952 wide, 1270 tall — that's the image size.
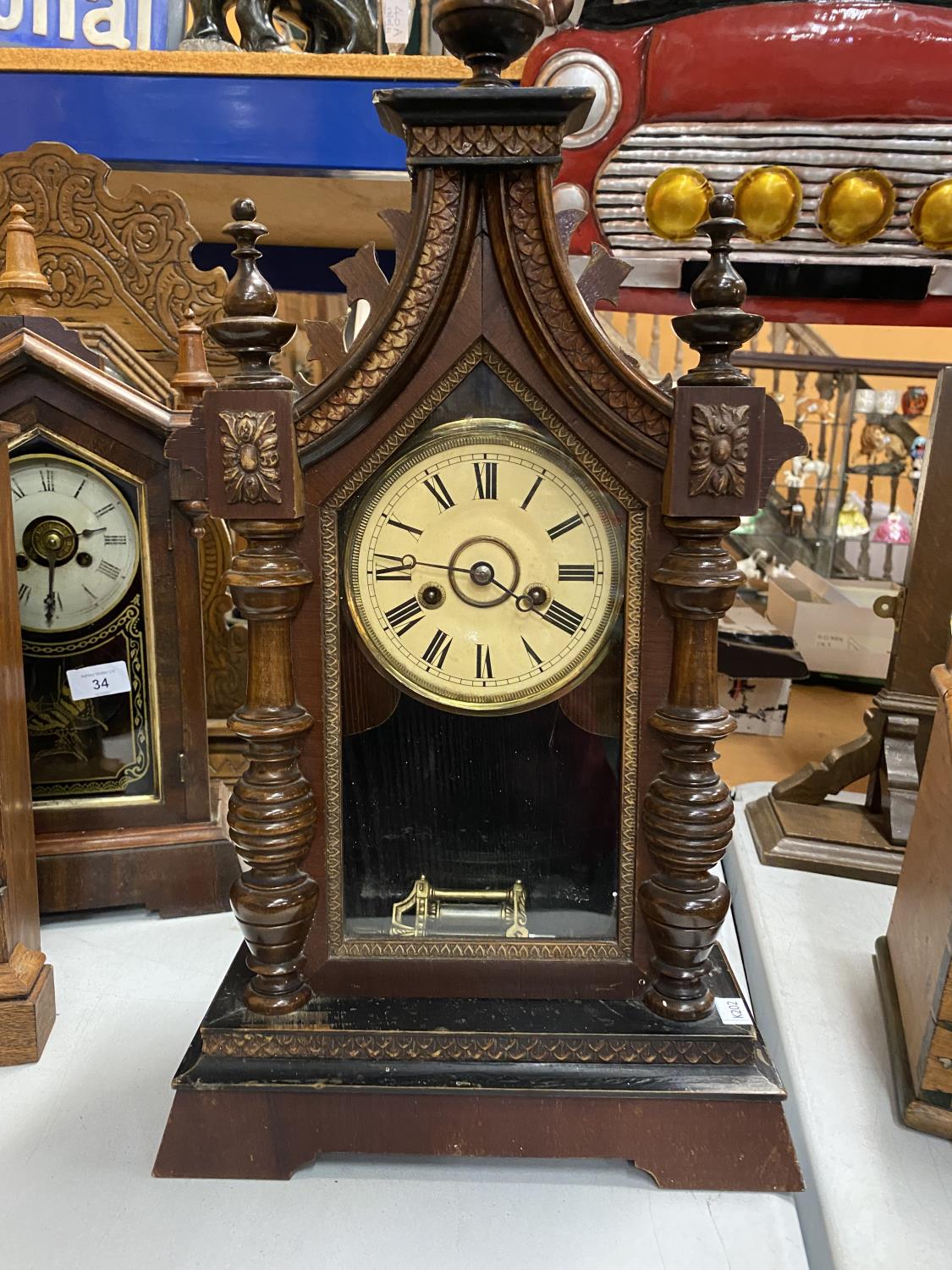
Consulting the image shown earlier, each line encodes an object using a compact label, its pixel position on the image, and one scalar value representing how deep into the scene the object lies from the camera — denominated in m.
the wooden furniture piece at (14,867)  0.97
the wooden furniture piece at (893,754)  1.32
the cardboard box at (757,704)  1.92
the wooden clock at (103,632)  1.13
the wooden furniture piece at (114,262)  1.40
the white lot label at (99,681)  1.20
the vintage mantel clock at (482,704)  0.77
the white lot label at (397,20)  1.79
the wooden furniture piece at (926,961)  0.83
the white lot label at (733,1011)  0.85
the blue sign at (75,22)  1.60
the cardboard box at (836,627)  2.06
